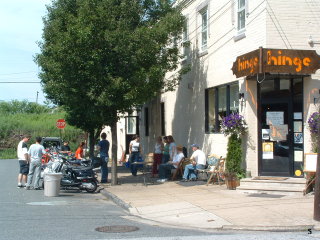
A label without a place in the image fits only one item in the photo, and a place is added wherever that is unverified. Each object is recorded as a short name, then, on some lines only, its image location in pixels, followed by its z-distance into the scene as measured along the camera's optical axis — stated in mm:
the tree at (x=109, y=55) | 14070
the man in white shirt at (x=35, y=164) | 15352
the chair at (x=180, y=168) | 16375
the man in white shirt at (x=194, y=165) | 15211
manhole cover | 8641
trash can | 13531
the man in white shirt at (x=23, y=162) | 15859
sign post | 32331
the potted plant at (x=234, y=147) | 13328
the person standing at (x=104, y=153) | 16670
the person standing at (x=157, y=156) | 18344
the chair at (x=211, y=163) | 14953
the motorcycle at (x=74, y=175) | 14625
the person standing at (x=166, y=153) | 17766
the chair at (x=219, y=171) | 14263
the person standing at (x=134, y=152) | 19047
